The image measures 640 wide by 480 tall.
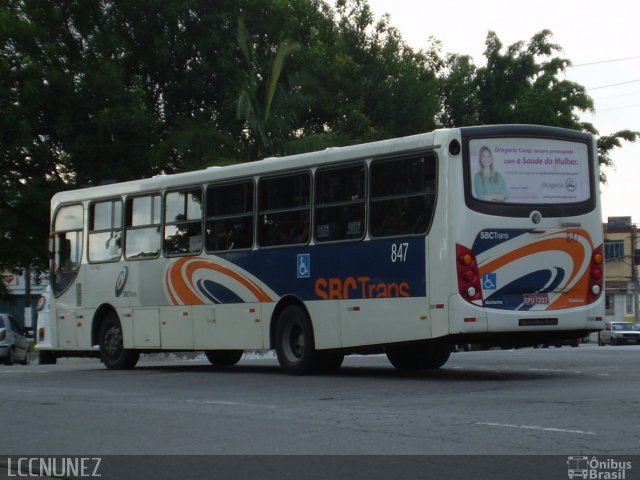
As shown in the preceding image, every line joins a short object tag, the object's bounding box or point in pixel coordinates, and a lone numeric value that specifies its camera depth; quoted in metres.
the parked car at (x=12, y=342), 33.47
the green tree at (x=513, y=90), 45.38
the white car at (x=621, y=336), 59.84
